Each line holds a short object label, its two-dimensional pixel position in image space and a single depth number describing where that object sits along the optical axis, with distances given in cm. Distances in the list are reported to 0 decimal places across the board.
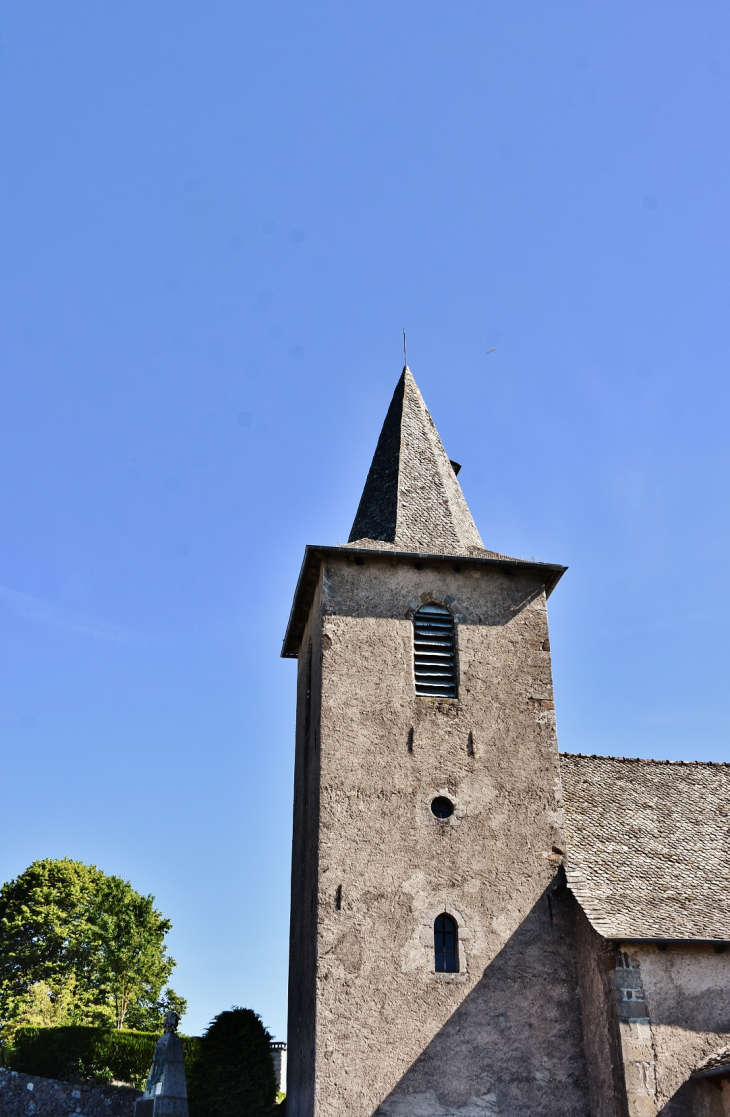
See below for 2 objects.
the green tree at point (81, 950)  3356
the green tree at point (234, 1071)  1614
